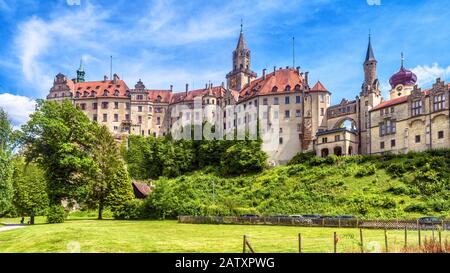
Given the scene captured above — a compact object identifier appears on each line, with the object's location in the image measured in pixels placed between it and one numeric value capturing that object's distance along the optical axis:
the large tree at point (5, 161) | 36.41
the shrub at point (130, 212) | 56.81
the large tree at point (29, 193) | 57.62
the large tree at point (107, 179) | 55.53
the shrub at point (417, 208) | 47.91
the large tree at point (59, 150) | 51.00
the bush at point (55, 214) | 49.41
